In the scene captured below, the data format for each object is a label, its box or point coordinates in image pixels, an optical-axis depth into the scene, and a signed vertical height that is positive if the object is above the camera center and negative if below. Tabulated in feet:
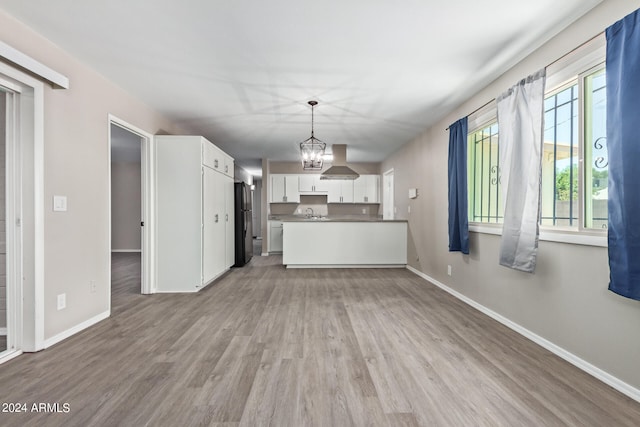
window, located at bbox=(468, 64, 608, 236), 6.64 +1.37
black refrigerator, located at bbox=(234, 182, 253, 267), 18.76 -0.84
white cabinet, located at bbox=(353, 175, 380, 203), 26.30 +1.88
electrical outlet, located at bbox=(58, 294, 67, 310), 8.10 -2.53
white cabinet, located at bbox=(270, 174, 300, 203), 25.57 +1.90
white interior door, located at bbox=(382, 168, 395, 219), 23.79 +1.35
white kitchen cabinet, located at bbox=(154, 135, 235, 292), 12.86 -0.10
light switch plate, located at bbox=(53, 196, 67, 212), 7.97 +0.17
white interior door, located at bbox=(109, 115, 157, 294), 12.48 -0.35
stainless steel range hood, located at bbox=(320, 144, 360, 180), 18.35 +2.65
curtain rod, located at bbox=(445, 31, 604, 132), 6.41 +3.82
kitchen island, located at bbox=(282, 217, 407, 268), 18.31 -2.04
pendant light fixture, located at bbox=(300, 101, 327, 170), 13.57 +2.67
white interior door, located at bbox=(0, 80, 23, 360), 7.34 -0.30
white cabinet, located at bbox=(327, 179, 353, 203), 26.09 +1.61
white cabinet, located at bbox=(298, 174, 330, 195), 25.79 +2.21
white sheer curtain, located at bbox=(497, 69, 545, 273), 7.79 +1.22
